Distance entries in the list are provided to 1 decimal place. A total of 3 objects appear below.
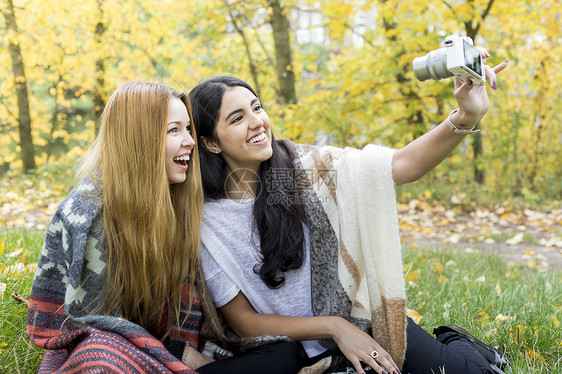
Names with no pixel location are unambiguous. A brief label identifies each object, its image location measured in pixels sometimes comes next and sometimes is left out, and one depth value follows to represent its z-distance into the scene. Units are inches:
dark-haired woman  67.9
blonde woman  63.1
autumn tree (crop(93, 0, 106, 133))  295.4
